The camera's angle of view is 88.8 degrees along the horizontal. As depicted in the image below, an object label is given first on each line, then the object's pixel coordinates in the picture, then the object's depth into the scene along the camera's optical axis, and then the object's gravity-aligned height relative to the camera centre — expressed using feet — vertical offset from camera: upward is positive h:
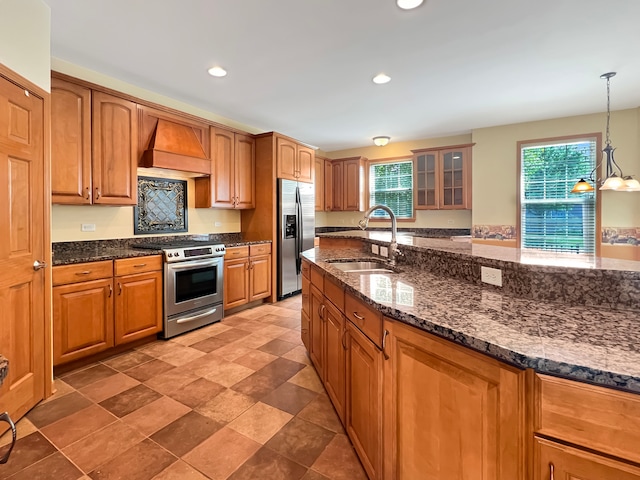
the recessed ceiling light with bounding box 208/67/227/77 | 10.43 +5.37
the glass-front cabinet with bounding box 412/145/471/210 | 17.63 +3.24
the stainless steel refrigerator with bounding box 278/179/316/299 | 15.40 +0.37
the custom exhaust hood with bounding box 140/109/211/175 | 11.16 +3.33
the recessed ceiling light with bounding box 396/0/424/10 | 7.21 +5.19
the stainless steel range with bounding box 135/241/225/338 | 10.89 -1.70
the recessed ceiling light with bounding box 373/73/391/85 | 10.96 +5.41
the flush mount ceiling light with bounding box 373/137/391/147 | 16.85 +4.95
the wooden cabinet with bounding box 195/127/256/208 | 13.62 +2.75
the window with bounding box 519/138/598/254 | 15.38 +1.78
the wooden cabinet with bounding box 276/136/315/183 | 15.25 +3.76
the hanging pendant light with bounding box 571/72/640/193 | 10.65 +2.42
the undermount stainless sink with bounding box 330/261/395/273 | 8.41 -0.78
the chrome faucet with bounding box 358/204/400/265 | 7.84 -0.20
